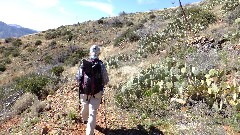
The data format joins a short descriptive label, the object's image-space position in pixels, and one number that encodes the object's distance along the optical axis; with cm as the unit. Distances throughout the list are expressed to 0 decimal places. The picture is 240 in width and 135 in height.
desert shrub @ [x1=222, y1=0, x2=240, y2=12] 914
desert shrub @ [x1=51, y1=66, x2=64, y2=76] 793
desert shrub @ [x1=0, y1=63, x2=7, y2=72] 1433
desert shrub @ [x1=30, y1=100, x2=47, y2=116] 459
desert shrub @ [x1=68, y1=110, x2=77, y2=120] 410
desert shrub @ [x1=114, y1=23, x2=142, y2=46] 1125
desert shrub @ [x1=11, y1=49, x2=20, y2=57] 1682
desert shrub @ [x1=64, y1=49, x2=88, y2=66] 1115
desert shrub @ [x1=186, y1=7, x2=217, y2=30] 852
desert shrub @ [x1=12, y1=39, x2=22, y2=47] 1923
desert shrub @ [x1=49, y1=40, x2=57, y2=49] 1760
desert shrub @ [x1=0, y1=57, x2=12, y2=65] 1555
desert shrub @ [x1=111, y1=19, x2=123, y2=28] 1941
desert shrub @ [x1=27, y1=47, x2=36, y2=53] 1752
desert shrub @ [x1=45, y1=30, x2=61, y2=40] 2008
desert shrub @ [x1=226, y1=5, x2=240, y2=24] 779
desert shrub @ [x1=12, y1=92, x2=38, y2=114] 499
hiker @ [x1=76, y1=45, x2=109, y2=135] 337
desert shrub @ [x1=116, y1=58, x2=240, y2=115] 413
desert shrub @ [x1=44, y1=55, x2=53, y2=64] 1362
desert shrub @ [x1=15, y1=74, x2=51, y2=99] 552
